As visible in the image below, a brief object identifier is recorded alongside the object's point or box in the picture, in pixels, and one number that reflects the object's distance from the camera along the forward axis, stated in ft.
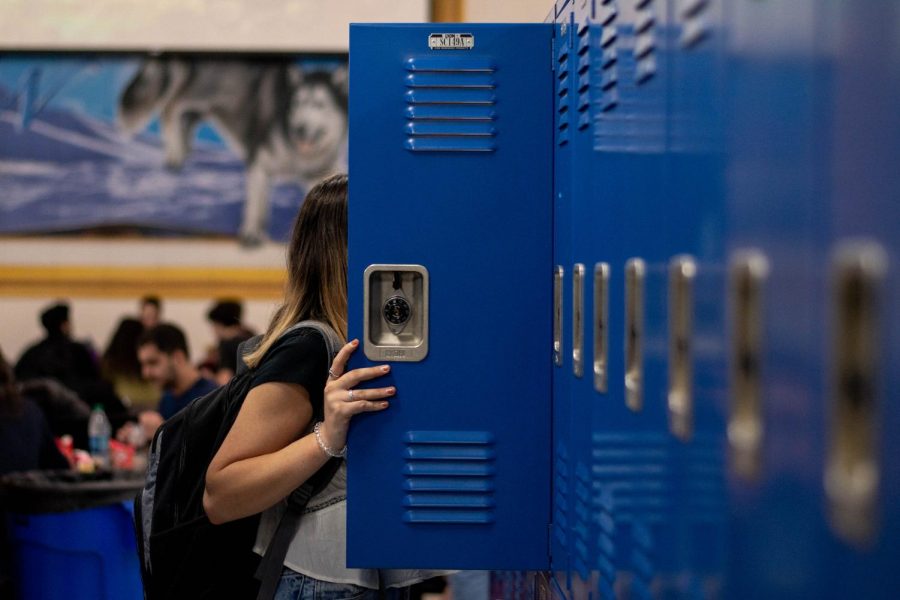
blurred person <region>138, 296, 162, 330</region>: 24.54
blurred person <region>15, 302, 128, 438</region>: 21.94
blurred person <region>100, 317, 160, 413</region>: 21.95
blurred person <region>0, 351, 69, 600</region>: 15.06
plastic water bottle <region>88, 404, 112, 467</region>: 17.11
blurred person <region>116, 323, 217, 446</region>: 16.11
